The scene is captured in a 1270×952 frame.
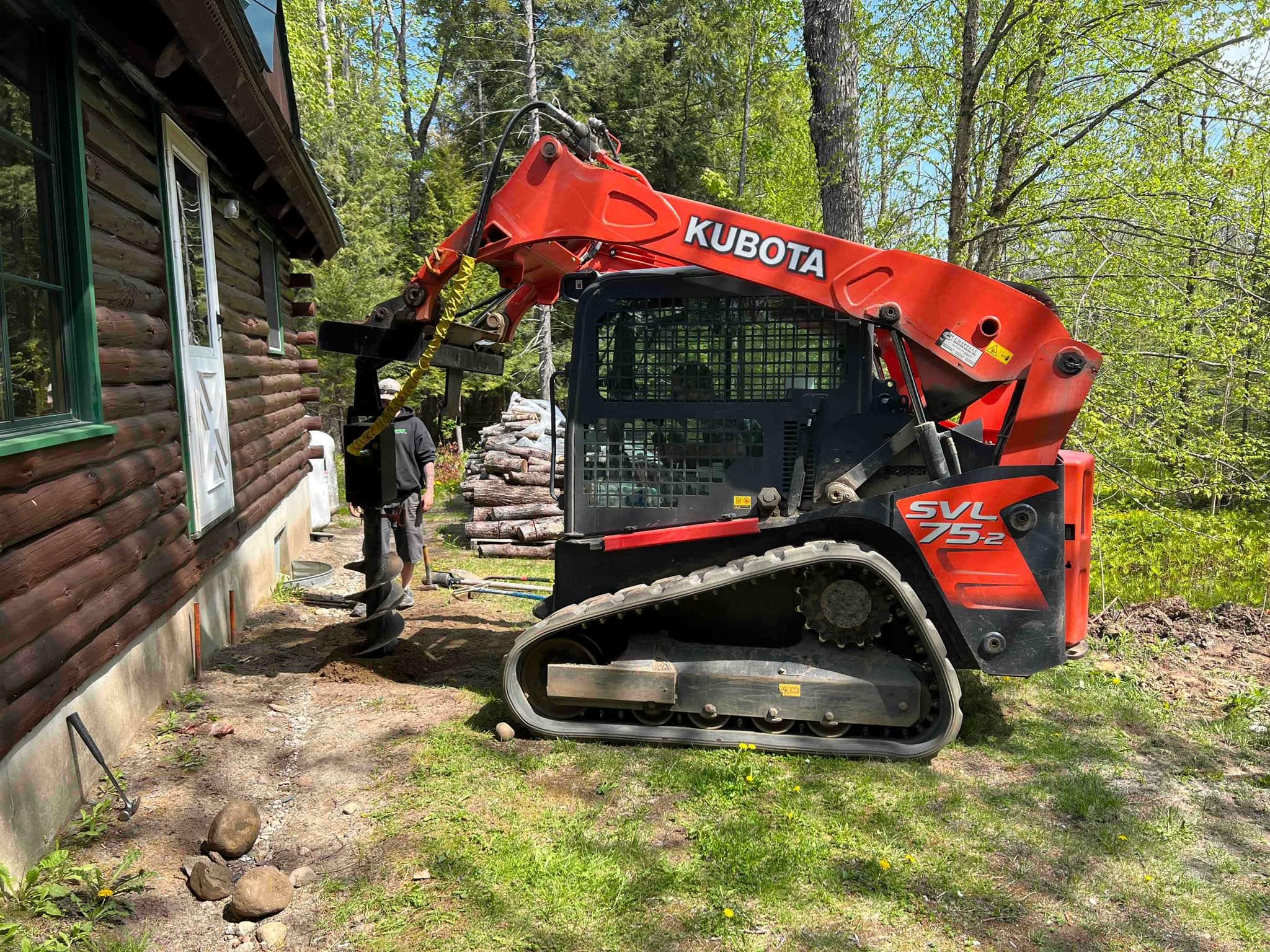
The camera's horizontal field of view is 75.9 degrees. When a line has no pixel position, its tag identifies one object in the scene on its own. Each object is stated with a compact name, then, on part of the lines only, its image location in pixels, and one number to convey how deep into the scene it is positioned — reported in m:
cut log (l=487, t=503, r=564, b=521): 10.07
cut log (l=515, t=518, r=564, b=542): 9.85
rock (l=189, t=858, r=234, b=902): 2.93
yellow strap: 4.47
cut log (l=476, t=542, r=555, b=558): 9.86
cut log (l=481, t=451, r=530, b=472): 10.10
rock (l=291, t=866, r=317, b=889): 3.08
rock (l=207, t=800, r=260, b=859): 3.21
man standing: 6.68
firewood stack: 9.89
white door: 5.23
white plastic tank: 11.25
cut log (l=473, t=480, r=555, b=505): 10.07
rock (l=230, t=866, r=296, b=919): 2.83
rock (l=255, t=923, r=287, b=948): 2.73
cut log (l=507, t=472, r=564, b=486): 10.08
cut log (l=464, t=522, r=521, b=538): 9.97
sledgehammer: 3.38
